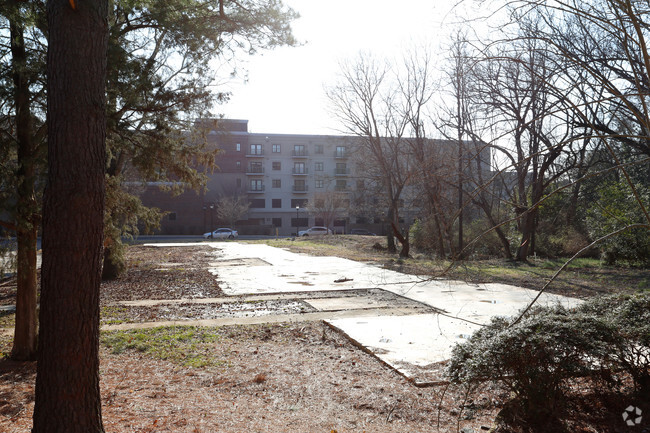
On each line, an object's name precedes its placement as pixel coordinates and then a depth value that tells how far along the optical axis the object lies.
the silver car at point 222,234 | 50.73
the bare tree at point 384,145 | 23.73
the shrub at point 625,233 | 16.73
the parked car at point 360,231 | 61.10
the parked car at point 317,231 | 54.65
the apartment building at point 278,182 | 61.22
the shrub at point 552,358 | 3.04
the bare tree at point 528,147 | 14.68
